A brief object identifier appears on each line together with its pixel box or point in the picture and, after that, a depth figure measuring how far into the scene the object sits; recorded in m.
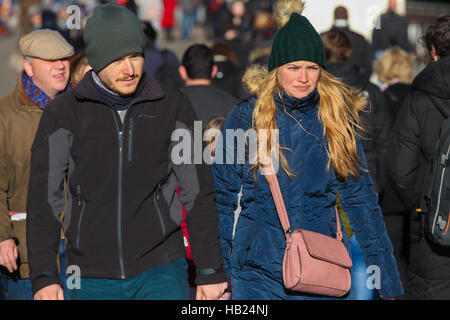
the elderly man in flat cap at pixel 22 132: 9.54
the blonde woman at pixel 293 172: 7.95
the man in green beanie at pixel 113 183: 7.57
